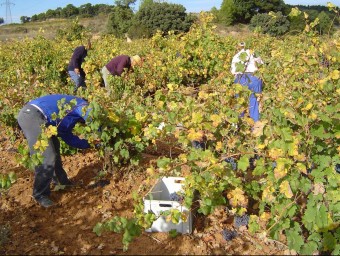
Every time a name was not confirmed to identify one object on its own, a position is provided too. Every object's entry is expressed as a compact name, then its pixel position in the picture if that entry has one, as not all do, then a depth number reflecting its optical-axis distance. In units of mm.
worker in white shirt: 4842
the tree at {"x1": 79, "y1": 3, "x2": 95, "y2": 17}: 62816
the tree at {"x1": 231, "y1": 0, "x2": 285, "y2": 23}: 41594
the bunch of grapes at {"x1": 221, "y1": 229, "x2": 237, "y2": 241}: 3227
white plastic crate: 3116
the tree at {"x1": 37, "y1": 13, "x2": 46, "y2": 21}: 63294
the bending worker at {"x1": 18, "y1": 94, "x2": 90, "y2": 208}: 3383
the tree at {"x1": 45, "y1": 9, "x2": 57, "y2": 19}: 63438
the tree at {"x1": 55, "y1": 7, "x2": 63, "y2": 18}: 62912
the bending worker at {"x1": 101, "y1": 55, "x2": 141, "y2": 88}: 6551
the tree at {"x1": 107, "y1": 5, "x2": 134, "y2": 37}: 30228
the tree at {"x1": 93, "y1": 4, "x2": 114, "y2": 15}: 59925
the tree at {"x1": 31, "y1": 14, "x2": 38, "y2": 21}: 65250
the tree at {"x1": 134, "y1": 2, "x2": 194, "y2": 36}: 32125
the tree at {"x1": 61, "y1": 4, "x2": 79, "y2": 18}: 61919
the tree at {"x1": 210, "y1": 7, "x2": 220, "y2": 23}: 41325
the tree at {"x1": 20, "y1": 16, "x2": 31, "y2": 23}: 63975
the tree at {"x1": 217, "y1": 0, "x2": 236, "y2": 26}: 40656
